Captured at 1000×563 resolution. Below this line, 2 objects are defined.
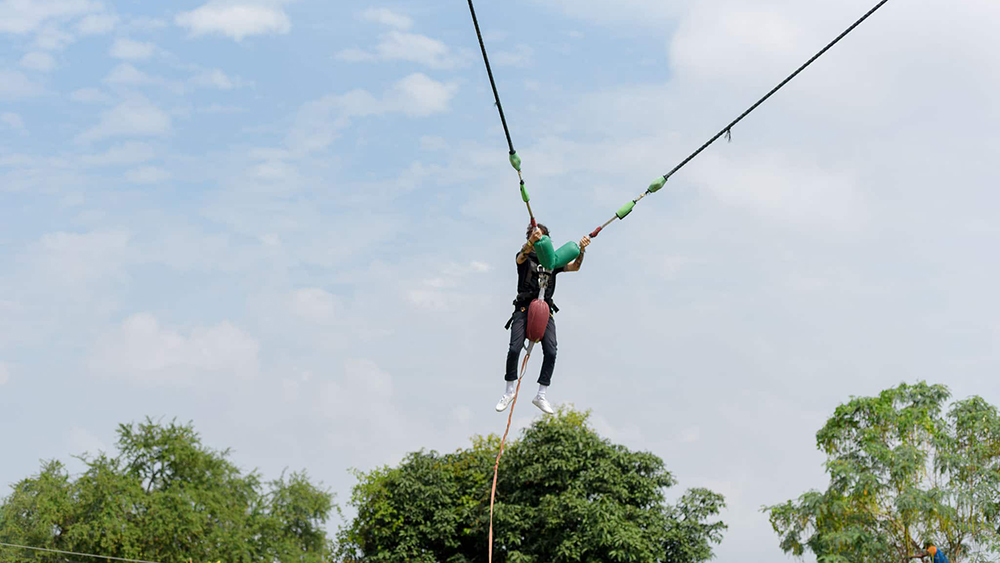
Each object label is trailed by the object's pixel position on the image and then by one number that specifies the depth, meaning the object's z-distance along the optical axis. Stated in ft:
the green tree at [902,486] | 75.46
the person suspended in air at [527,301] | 28.27
